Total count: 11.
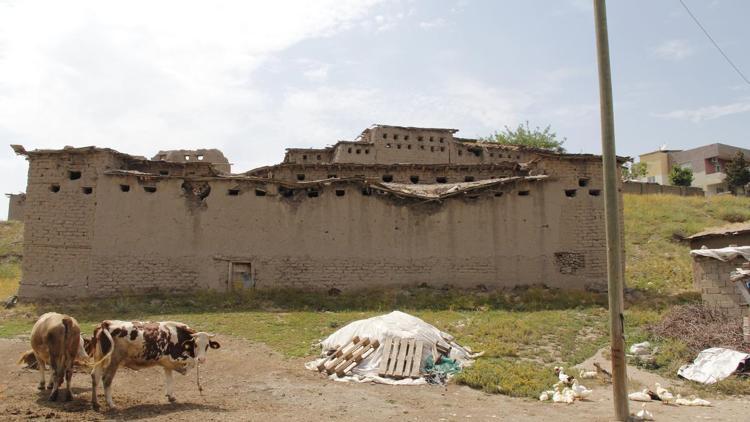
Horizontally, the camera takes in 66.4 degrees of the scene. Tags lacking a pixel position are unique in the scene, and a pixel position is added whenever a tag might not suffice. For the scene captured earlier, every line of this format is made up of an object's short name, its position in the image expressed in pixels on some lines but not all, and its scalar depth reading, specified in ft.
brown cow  29.48
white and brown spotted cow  28.78
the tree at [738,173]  150.92
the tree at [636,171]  175.50
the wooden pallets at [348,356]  38.60
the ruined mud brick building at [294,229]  62.85
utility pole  28.02
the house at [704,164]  173.99
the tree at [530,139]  169.15
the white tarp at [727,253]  46.11
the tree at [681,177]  161.68
